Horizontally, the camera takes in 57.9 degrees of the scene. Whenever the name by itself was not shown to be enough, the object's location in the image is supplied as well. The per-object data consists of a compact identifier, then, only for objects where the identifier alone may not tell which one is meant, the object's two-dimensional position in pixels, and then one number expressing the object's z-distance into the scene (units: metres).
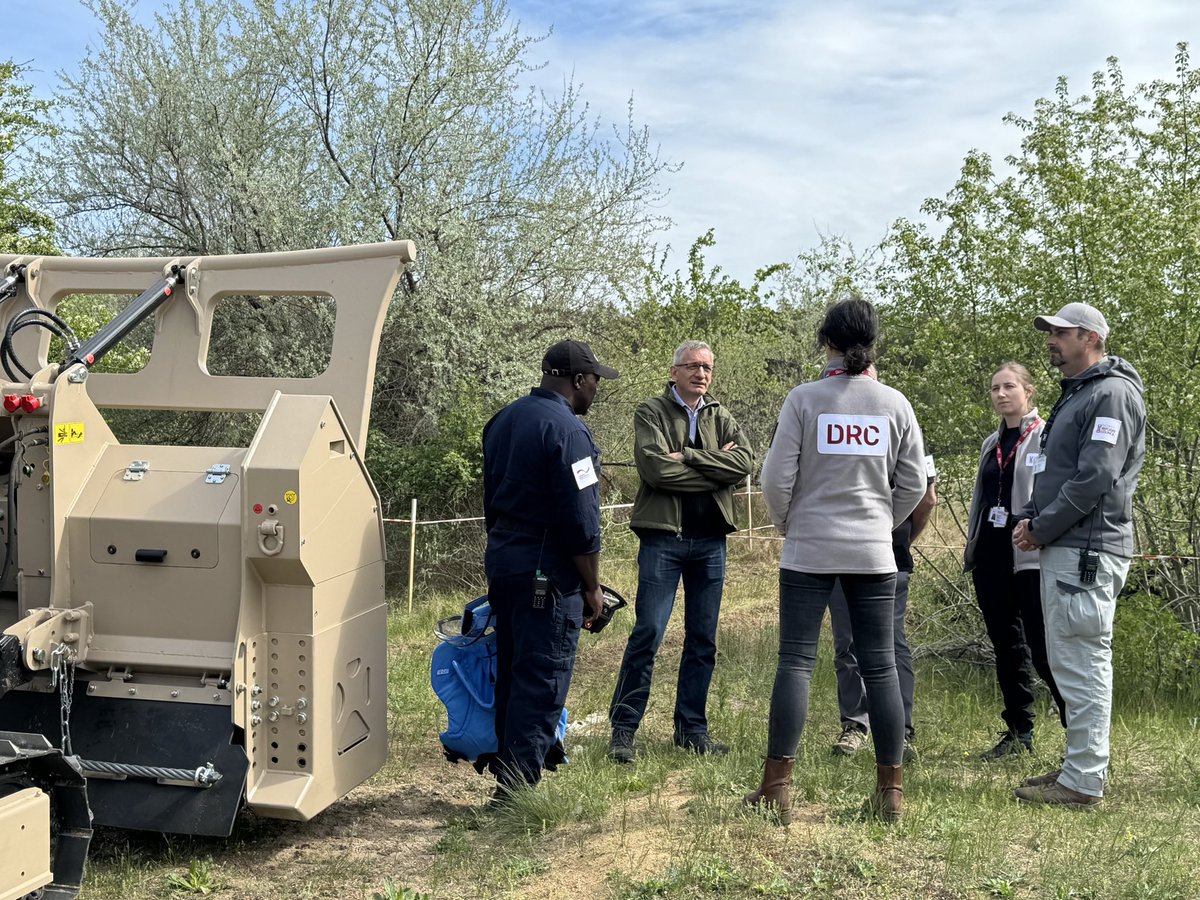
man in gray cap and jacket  4.50
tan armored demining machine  4.08
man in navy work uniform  4.49
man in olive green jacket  5.40
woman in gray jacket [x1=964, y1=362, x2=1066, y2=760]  5.39
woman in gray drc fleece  4.12
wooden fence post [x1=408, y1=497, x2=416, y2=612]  10.44
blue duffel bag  4.77
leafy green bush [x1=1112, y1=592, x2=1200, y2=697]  6.30
